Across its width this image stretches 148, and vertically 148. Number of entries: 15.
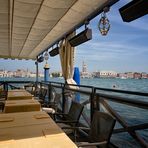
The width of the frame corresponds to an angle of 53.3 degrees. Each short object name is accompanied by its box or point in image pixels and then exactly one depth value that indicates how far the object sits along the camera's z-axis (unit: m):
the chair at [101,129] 1.41
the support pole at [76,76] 5.21
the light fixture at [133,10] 1.93
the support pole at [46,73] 9.27
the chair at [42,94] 4.74
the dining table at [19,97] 3.04
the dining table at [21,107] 2.14
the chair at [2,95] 4.44
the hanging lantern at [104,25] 2.91
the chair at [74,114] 2.08
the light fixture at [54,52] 5.94
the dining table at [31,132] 1.07
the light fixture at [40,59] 8.53
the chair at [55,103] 3.48
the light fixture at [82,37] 3.53
